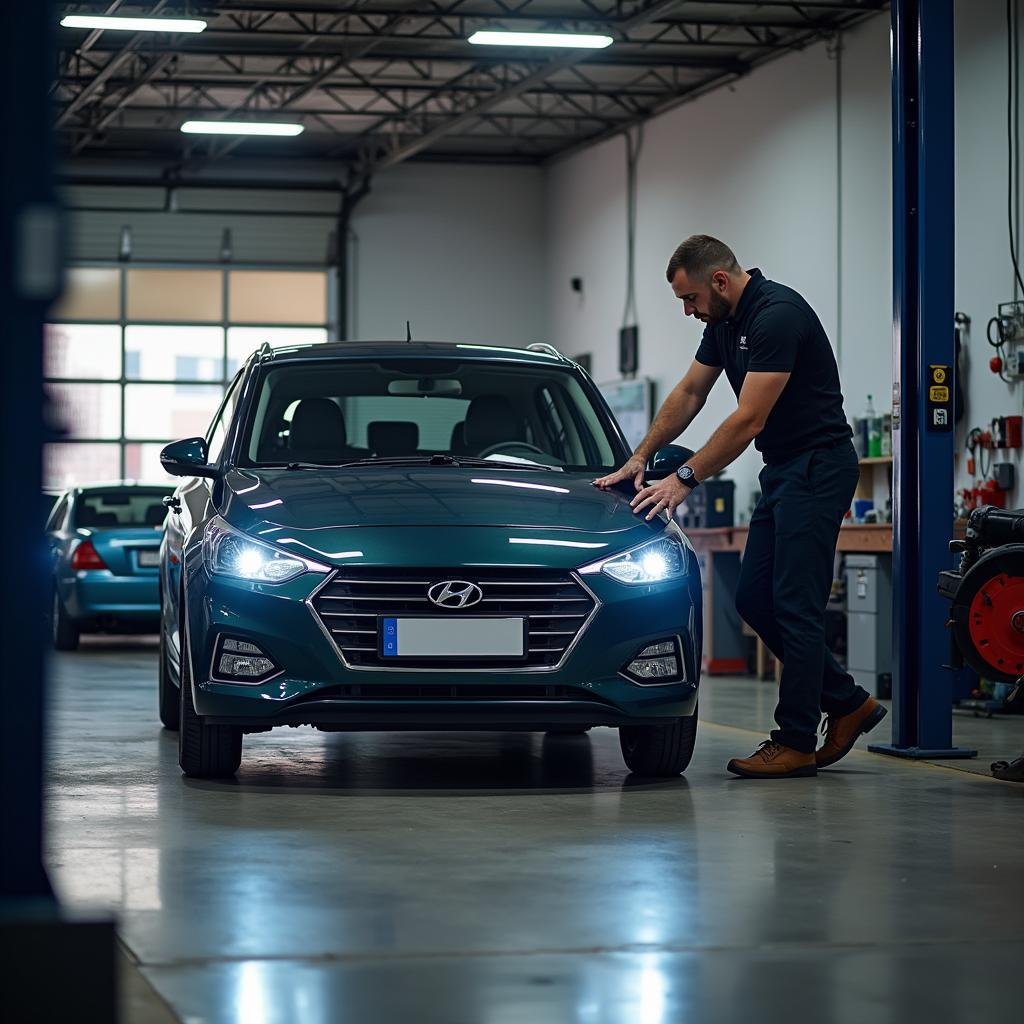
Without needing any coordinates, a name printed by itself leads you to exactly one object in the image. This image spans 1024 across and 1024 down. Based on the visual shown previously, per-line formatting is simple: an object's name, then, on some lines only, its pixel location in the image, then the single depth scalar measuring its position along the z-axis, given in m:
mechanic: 6.43
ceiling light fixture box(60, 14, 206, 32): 15.95
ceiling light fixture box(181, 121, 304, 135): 20.22
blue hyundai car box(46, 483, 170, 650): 14.91
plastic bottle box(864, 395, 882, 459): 14.48
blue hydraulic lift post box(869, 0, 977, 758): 7.55
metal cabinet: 11.92
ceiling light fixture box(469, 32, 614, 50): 16.39
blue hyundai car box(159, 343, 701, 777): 5.76
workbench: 13.93
